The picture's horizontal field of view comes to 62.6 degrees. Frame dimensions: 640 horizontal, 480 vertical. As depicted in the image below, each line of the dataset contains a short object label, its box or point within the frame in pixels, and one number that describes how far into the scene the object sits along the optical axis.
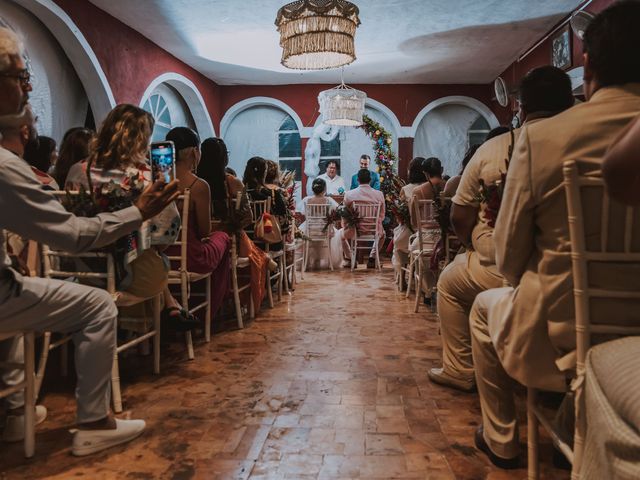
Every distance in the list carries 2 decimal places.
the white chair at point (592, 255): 1.11
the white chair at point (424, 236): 4.07
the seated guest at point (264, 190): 4.34
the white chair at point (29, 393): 1.75
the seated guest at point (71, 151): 3.11
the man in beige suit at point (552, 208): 1.17
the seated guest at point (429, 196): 4.15
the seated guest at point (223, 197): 3.51
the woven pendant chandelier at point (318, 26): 4.02
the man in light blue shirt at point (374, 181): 8.72
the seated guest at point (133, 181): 2.19
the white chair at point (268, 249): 4.14
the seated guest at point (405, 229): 4.96
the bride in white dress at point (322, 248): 6.80
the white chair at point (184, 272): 2.75
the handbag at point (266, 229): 4.03
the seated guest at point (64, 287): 1.51
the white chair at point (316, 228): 6.63
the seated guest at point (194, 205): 2.99
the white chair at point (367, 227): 6.64
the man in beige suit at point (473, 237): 1.94
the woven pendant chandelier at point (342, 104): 7.21
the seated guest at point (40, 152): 3.06
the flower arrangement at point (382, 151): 8.74
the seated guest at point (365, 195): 6.61
